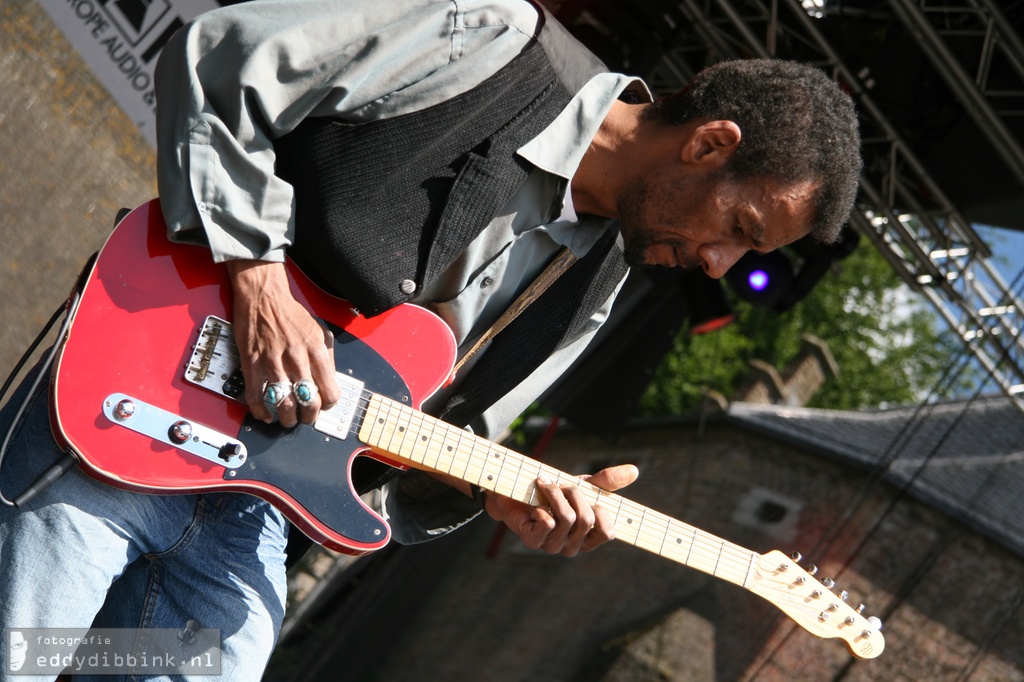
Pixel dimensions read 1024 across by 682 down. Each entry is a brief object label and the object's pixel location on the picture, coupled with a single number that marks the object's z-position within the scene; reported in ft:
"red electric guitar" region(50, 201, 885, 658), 6.39
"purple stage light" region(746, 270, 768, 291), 23.75
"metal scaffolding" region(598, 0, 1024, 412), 17.84
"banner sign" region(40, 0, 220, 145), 15.17
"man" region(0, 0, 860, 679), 6.45
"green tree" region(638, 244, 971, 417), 79.92
